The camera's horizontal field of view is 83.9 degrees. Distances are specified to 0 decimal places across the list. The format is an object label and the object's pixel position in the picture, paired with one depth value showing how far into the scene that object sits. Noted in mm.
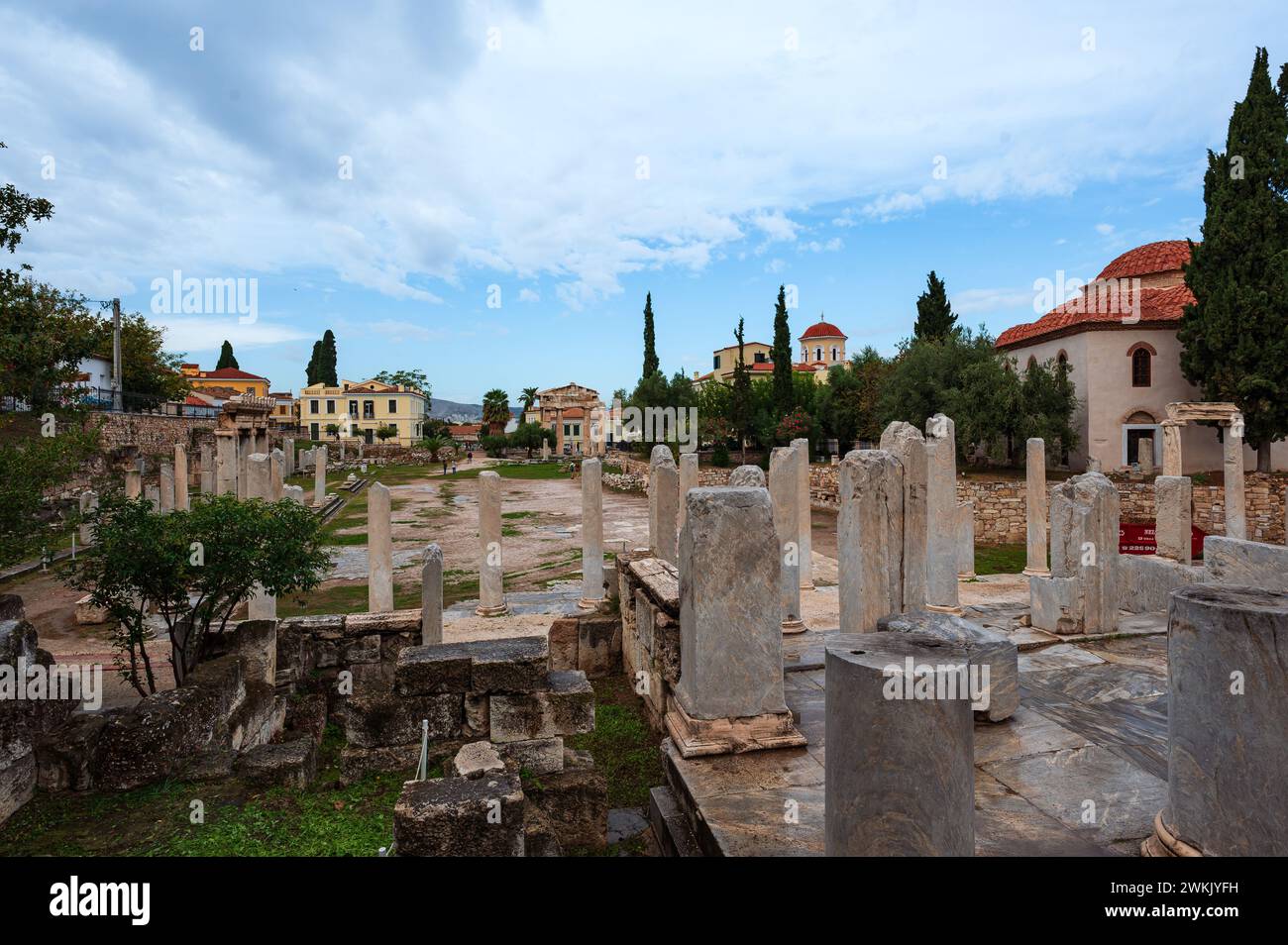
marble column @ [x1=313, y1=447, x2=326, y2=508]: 30141
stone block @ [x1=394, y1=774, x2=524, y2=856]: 3564
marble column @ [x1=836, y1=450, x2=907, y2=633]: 6777
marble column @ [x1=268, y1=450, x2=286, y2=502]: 15933
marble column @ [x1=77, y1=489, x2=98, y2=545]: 16891
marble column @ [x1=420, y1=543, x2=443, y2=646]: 7914
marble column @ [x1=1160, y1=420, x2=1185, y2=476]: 16453
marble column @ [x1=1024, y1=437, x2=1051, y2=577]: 13117
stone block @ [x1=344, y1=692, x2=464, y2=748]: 5219
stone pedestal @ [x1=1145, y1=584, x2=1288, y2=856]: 3020
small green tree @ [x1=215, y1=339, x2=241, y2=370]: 76312
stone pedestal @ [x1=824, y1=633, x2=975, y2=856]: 2977
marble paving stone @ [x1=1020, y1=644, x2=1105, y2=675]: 7121
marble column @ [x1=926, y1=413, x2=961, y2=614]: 8938
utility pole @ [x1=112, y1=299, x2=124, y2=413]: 32719
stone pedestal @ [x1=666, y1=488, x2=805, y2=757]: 4812
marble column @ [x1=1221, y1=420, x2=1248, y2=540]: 16312
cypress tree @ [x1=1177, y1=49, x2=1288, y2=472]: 23406
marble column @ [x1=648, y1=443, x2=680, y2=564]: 11289
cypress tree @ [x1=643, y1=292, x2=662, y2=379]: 53781
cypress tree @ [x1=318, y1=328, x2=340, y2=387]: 80625
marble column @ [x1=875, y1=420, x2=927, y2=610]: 7004
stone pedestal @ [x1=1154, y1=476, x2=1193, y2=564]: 11914
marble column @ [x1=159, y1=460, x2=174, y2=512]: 21075
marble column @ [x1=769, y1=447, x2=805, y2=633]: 9039
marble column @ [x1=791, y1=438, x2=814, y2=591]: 11984
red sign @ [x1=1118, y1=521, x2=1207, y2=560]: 14984
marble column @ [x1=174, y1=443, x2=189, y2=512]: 21188
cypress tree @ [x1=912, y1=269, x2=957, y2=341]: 41125
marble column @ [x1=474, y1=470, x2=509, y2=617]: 11789
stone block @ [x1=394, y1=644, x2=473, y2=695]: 5176
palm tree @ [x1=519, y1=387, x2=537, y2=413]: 94438
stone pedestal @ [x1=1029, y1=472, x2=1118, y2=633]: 8055
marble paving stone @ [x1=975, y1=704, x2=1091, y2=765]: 4957
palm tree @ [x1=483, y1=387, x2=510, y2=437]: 84125
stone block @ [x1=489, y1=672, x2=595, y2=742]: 5168
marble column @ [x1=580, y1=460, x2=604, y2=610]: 12195
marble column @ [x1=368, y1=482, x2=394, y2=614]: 10922
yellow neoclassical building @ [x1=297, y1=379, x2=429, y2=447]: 79438
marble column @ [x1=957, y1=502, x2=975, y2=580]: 14016
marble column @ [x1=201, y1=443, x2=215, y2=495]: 25172
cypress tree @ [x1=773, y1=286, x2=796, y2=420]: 41438
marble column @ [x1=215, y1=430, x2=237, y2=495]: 20969
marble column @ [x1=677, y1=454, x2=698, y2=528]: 14461
